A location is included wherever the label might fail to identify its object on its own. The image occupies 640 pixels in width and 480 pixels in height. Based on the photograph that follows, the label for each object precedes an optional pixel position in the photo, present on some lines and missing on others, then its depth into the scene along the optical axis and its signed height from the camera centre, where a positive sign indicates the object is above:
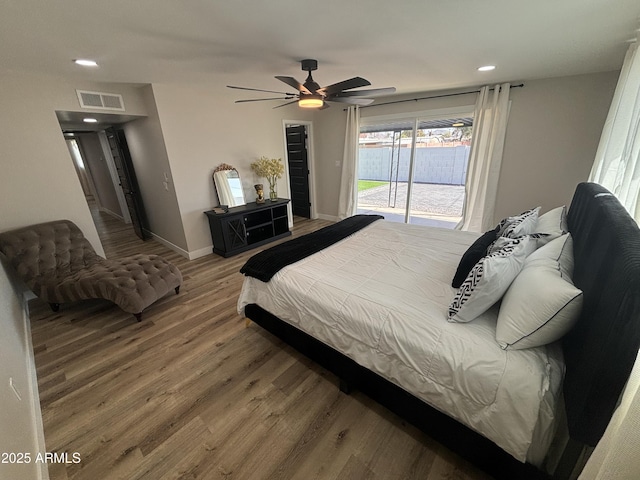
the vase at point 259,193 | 4.33 -0.51
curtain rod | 3.32 +0.86
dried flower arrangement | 4.33 -0.12
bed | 0.80 -0.89
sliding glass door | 4.16 -0.20
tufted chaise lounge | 2.40 -1.01
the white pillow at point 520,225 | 1.73 -0.53
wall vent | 2.91 +0.81
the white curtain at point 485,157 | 3.44 -0.08
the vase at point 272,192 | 4.52 -0.53
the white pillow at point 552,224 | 1.59 -0.53
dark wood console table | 3.83 -1.01
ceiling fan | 2.01 +0.57
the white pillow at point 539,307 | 0.98 -0.63
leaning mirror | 3.89 -0.32
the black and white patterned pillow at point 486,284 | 1.24 -0.64
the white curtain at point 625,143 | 1.37 +0.02
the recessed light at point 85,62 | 2.20 +0.94
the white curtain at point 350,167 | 4.66 -0.17
